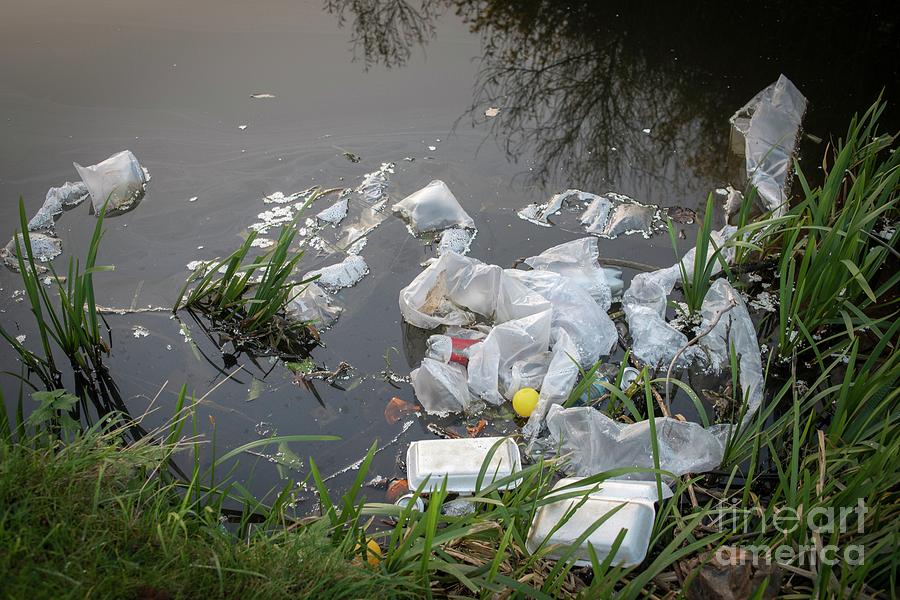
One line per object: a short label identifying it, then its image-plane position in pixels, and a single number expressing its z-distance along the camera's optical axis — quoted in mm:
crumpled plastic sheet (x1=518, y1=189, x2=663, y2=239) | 3072
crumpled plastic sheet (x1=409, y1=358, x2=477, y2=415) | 2348
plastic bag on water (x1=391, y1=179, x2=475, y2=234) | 3049
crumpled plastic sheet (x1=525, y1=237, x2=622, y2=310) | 2705
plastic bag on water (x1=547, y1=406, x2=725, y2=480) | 2088
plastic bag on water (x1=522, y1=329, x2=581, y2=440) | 2270
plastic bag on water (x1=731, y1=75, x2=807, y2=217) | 3191
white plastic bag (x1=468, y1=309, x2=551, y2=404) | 2418
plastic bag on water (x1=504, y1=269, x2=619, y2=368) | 2527
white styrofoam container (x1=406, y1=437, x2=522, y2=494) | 2082
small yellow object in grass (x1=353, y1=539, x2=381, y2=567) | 1613
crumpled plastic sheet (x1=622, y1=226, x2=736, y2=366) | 2529
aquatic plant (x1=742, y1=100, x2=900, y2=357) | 2295
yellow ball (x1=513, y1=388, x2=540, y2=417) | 2332
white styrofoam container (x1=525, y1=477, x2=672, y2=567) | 1811
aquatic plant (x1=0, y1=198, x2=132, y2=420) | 2164
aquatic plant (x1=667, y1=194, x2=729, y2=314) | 2412
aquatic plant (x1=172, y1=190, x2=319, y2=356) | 2438
